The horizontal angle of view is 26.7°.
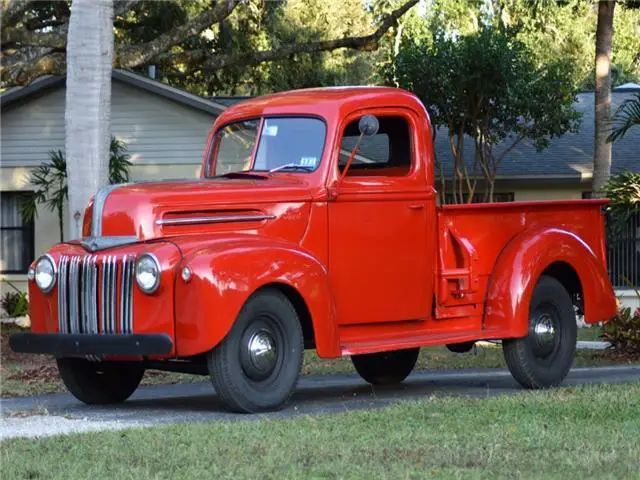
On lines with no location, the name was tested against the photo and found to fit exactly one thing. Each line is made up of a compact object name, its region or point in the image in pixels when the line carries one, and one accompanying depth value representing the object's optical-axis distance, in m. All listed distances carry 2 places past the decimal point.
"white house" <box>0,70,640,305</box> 26.83
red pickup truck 9.93
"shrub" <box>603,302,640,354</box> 16.45
